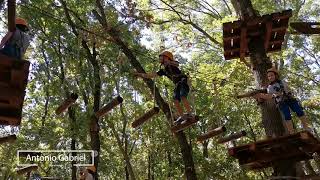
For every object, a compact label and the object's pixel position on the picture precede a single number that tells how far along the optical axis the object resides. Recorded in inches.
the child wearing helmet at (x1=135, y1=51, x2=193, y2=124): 281.1
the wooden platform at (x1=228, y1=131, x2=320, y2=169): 239.3
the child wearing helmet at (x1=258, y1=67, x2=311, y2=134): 257.8
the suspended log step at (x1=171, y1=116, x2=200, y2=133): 270.1
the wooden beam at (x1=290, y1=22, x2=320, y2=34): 256.2
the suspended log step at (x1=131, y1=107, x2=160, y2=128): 281.6
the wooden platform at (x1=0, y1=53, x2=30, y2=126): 174.2
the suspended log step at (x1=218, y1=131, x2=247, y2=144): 319.3
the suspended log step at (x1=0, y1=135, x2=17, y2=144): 264.1
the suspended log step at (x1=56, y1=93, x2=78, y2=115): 251.0
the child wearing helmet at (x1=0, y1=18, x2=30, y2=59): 186.1
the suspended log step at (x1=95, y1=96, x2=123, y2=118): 253.3
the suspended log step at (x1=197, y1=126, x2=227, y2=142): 302.5
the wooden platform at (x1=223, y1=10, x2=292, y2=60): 288.6
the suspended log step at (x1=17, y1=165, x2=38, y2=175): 389.1
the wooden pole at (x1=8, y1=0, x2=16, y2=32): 159.9
